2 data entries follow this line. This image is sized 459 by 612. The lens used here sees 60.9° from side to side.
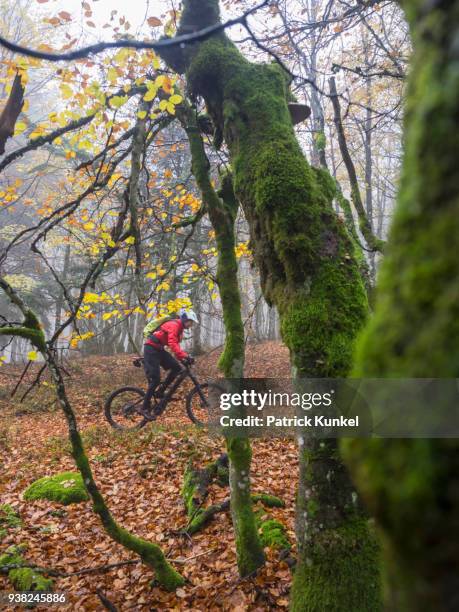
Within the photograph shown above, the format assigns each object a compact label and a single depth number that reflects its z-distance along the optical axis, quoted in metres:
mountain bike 8.34
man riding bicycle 8.05
